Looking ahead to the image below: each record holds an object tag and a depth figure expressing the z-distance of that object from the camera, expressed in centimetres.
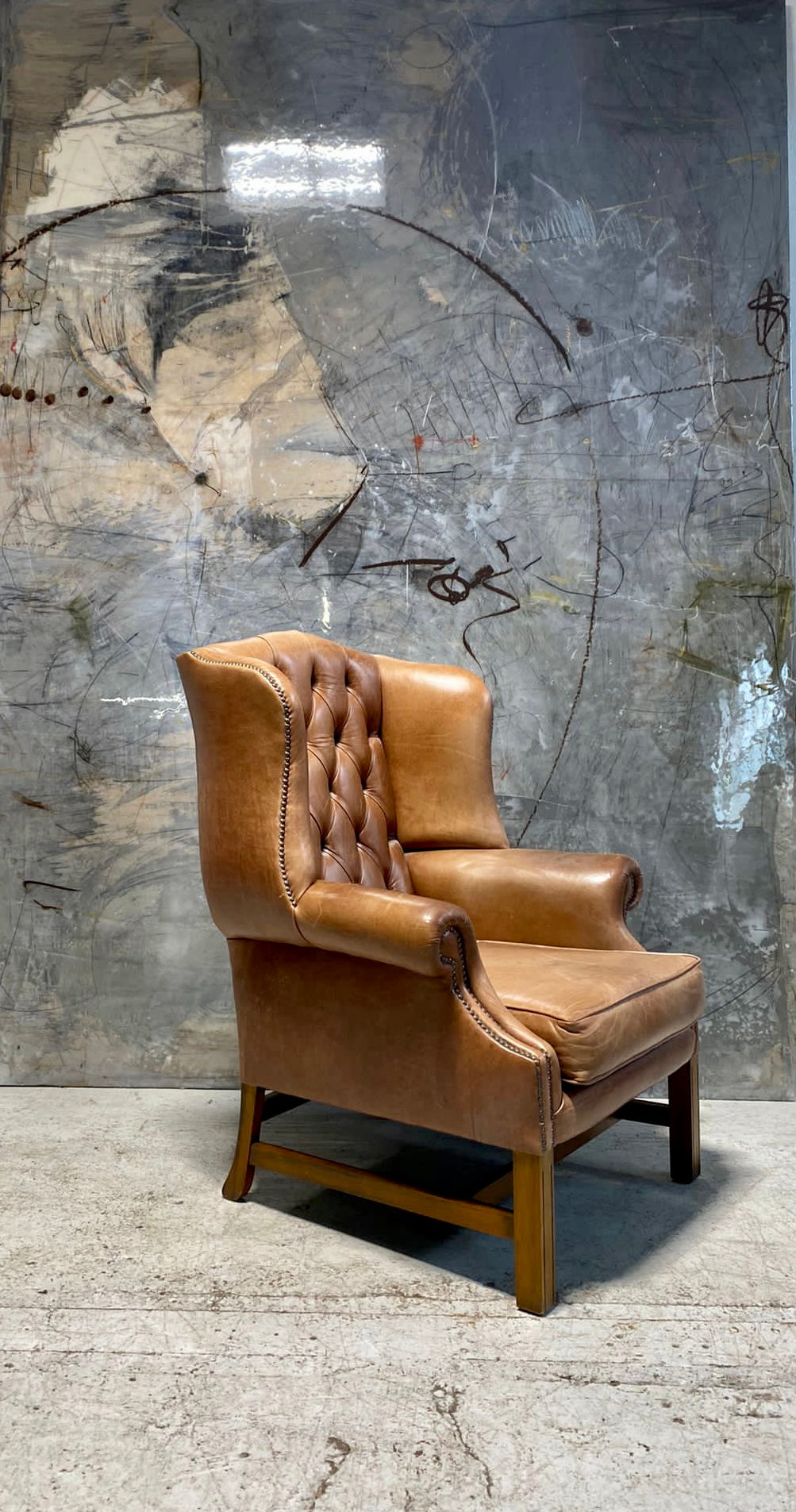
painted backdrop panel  299
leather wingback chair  186
